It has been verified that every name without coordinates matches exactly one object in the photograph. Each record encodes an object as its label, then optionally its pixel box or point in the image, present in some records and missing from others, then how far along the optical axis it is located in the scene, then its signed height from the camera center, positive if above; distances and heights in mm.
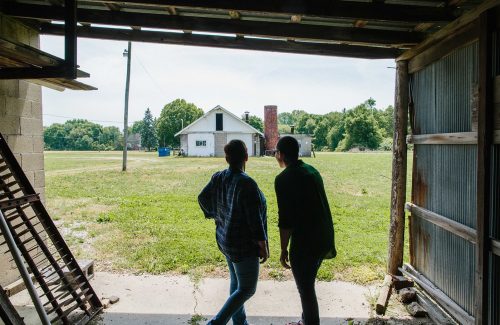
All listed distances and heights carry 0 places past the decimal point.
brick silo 45812 +3146
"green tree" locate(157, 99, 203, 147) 74750 +6436
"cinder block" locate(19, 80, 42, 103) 5134 +883
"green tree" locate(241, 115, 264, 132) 97938 +7694
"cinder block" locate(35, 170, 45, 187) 5400 -359
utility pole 21453 +3207
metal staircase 3855 -1187
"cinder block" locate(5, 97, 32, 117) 4891 +630
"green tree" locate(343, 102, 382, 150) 85375 +4238
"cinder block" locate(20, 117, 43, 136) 5172 +387
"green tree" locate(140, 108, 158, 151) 93750 +4092
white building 43281 +2249
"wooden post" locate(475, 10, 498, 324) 3150 -29
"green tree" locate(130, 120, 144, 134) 132125 +8987
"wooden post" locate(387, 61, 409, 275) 5145 -526
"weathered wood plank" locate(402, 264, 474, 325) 3625 -1603
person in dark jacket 3359 -630
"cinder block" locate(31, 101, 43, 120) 5374 +630
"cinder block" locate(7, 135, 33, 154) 4945 +142
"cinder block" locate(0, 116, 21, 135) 4801 +376
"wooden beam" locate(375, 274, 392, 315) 4467 -1810
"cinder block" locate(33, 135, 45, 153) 5410 +138
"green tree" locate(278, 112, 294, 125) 170375 +15259
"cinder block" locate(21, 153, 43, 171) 5160 -110
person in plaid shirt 3357 -686
